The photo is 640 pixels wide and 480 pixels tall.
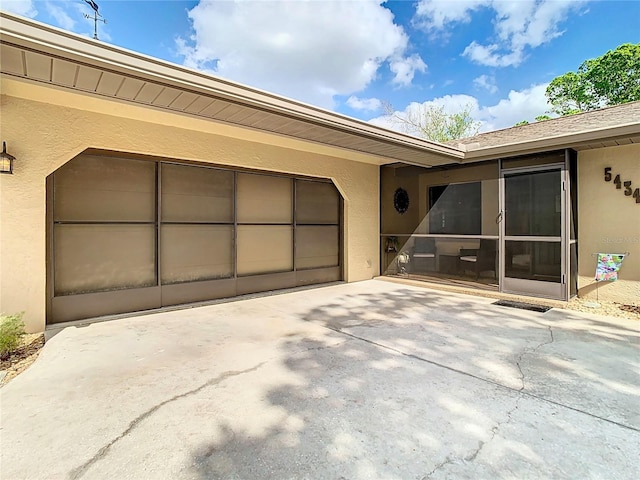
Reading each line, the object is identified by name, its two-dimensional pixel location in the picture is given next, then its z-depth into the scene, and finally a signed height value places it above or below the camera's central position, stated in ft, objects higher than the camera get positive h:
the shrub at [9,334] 9.99 -2.83
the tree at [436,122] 62.23 +23.14
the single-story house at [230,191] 11.46 +2.73
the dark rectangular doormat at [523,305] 15.79 -3.33
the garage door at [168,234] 13.88 +0.48
